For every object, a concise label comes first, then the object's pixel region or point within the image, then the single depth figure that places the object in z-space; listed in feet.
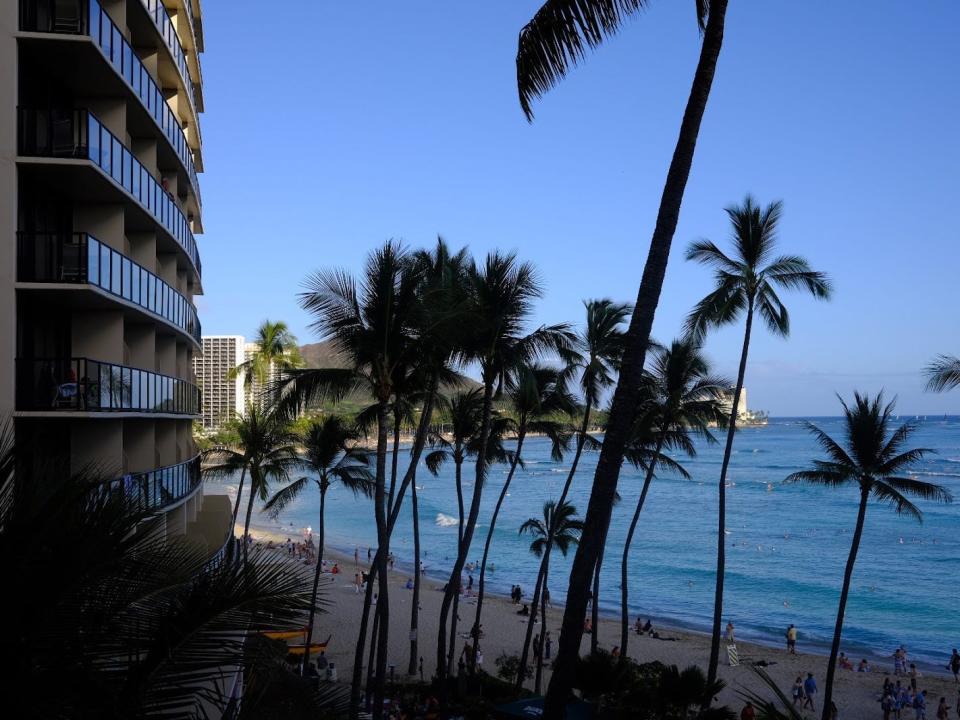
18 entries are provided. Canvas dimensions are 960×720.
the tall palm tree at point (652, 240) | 29.22
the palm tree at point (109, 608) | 15.80
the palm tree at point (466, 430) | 93.66
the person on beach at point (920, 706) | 102.17
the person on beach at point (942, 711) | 99.81
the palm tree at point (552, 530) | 98.00
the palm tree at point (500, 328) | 70.79
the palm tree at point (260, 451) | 115.96
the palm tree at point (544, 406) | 89.40
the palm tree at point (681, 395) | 88.94
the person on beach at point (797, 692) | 106.73
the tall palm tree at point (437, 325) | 64.28
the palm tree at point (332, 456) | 101.76
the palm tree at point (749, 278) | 75.97
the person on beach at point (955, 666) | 126.00
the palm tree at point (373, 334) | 64.44
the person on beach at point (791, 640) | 142.04
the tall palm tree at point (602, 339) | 87.71
